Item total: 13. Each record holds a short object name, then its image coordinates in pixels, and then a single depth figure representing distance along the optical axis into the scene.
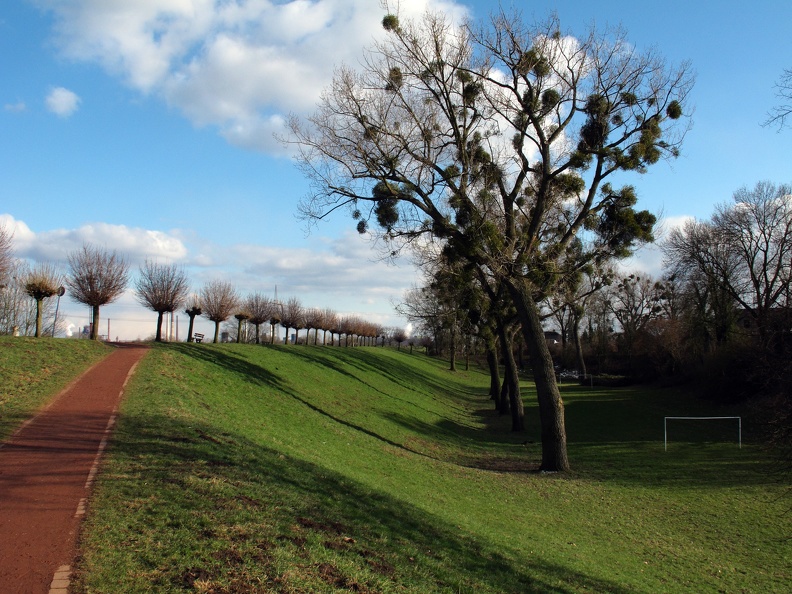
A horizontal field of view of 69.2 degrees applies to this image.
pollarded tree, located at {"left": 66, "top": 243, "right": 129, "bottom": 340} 27.08
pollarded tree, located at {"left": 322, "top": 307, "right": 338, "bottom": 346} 66.12
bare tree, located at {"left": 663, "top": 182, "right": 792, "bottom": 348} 38.81
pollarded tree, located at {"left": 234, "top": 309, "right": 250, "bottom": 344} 40.03
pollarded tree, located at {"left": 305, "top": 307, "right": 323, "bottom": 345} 61.56
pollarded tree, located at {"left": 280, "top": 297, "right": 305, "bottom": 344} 55.62
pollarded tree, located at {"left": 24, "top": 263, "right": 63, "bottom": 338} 24.30
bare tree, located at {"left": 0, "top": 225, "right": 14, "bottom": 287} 25.22
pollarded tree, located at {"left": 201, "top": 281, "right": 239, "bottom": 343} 37.84
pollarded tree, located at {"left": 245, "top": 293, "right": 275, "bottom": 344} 48.28
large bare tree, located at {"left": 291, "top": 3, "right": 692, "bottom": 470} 16.81
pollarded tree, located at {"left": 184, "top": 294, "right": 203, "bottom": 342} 35.69
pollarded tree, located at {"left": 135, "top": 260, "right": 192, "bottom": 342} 31.39
